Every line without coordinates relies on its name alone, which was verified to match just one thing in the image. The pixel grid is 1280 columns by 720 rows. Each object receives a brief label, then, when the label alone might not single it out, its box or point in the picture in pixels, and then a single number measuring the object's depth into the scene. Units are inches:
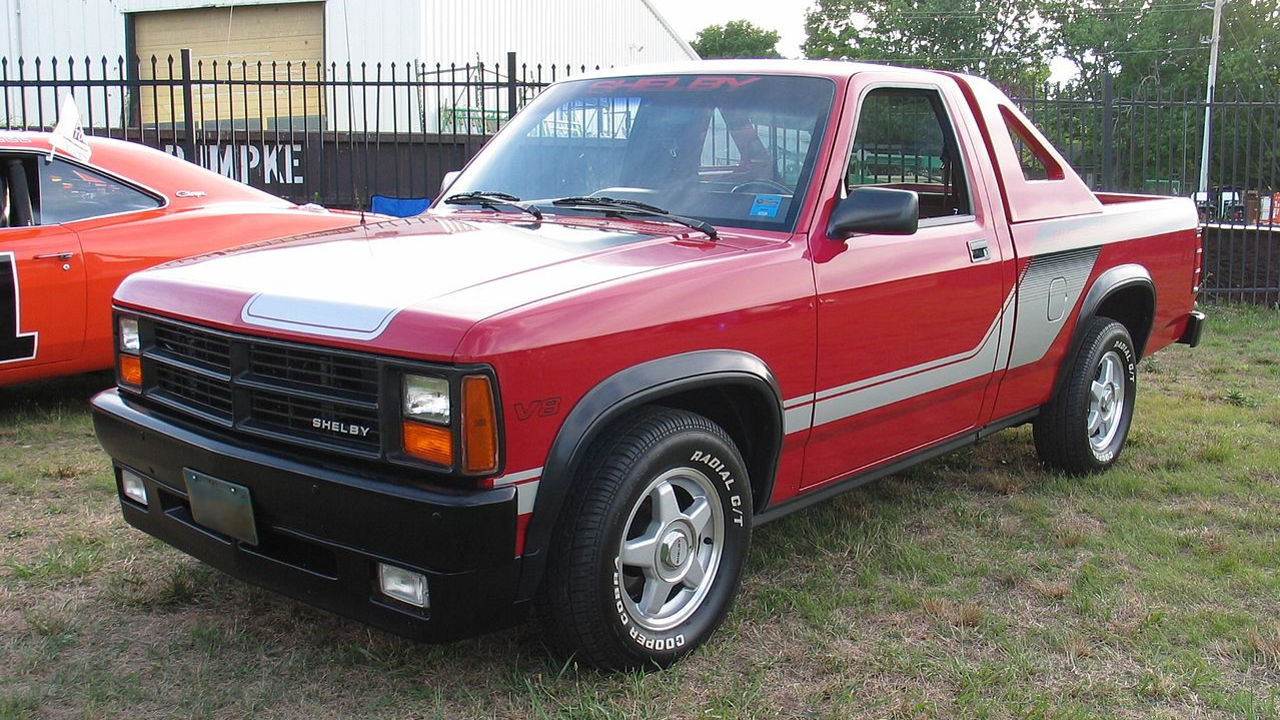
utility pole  1567.4
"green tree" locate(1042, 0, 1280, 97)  1647.4
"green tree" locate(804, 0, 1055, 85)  2256.4
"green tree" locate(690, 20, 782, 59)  3353.8
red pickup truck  111.3
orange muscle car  225.9
